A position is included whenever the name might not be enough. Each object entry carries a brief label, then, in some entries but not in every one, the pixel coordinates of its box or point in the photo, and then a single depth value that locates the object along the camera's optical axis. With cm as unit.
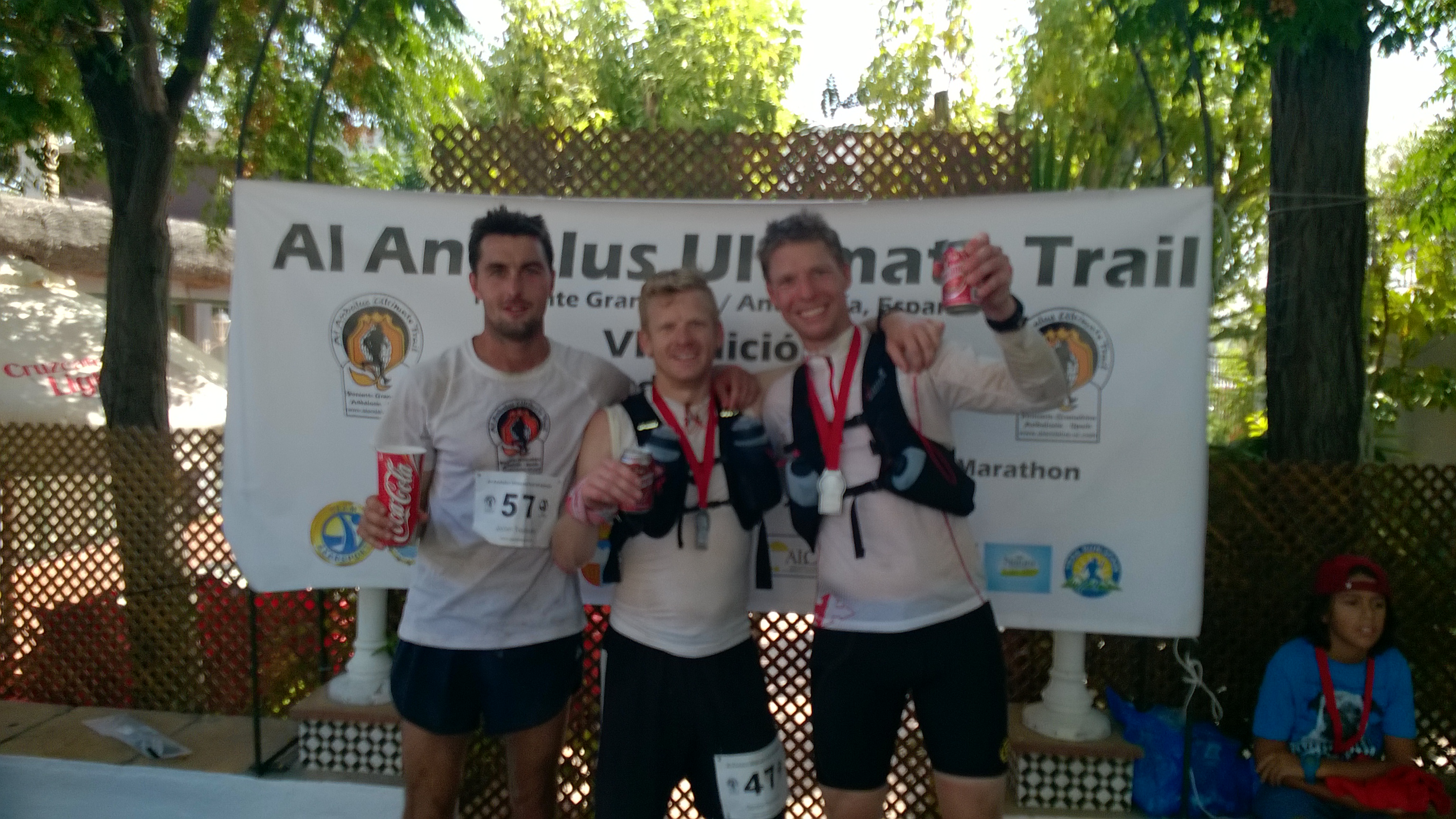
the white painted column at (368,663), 369
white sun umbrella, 768
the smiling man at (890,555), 253
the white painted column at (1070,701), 341
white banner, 318
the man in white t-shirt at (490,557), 284
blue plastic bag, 341
